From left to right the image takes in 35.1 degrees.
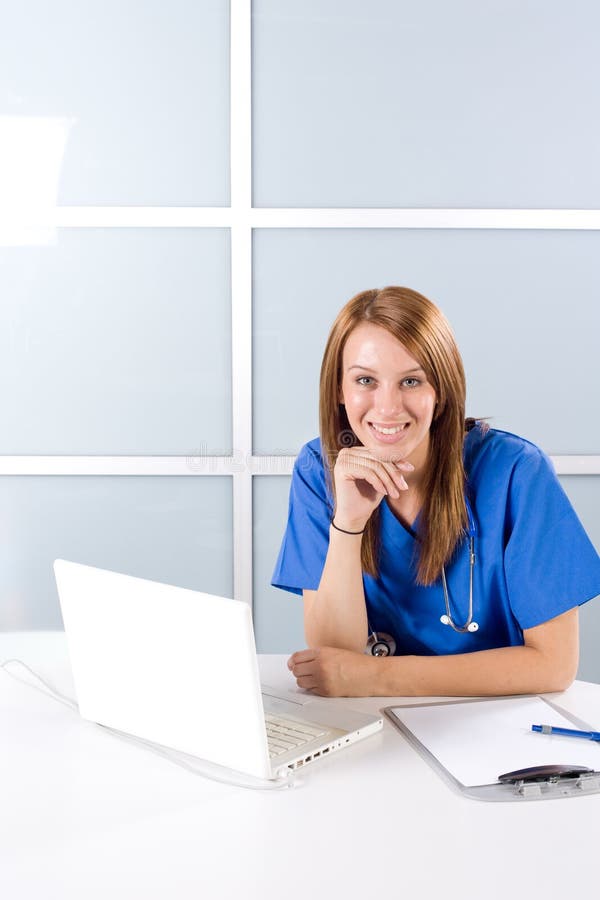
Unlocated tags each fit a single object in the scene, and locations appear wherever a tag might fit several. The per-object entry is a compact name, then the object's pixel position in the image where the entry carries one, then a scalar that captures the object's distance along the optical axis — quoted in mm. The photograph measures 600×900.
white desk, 786
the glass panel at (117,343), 2805
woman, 1457
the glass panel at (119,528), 2867
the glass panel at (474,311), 2816
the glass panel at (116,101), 2736
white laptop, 955
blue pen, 1091
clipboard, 971
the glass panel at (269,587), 2859
